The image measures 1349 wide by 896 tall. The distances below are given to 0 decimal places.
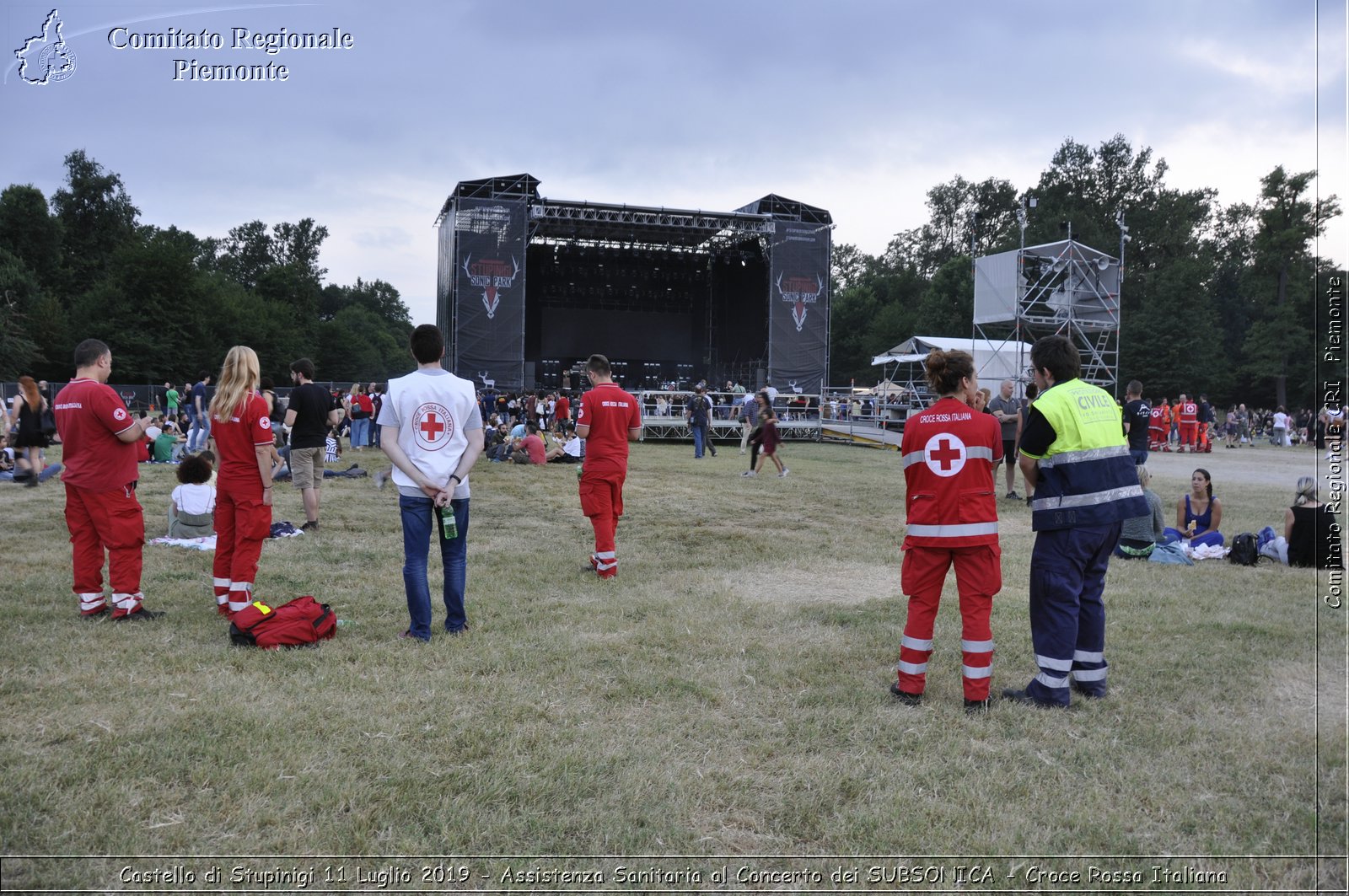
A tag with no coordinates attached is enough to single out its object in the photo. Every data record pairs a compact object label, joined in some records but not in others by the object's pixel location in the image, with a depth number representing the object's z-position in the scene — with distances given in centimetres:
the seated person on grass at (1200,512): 805
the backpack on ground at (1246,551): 738
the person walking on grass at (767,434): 1461
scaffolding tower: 2225
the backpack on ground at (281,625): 455
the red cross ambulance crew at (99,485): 484
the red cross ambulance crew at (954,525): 379
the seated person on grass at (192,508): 748
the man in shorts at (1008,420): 1074
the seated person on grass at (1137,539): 757
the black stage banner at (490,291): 2698
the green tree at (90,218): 4706
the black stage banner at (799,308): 2914
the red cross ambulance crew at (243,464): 494
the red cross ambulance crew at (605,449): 649
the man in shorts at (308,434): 846
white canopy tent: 2531
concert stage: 2734
